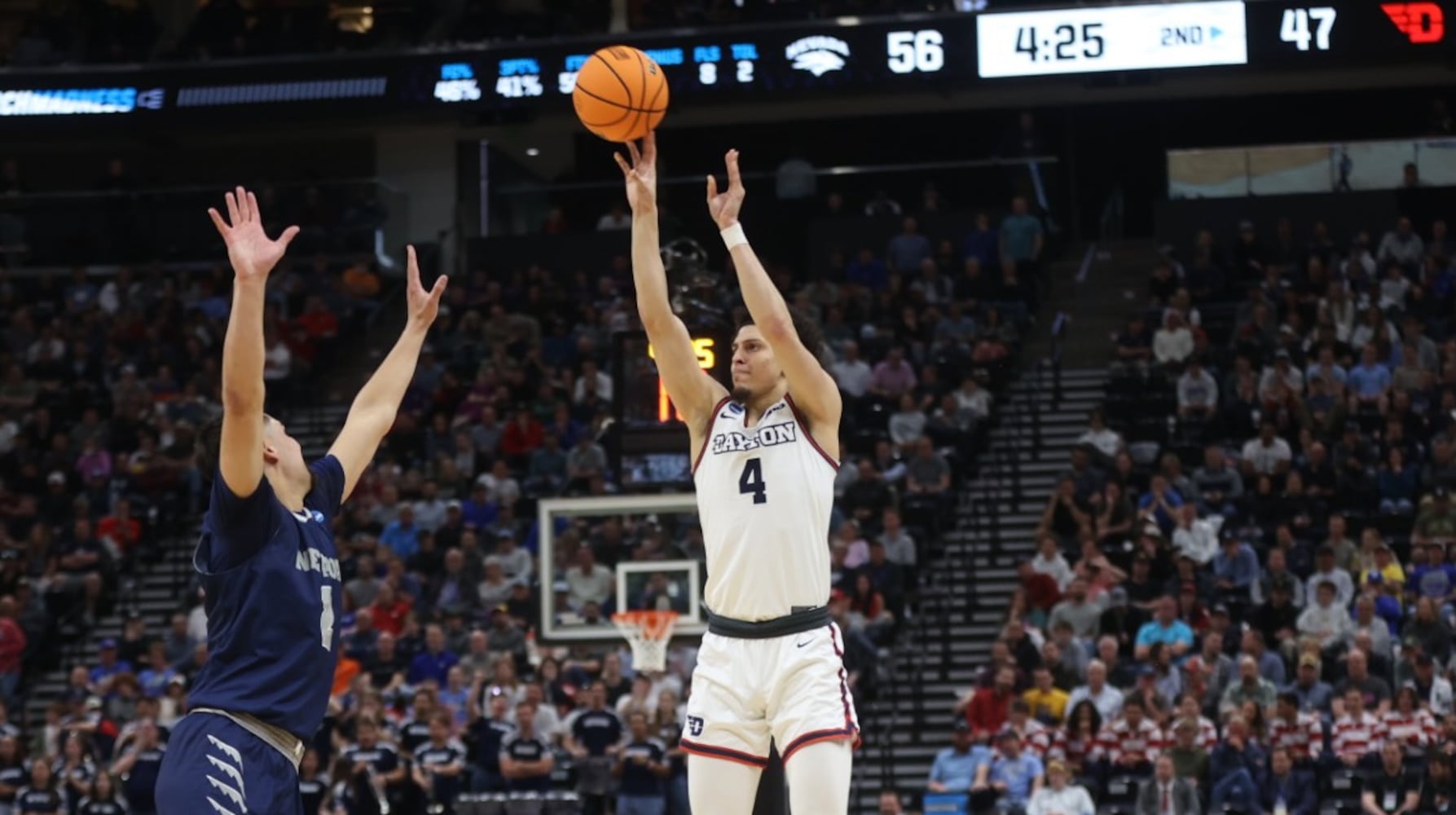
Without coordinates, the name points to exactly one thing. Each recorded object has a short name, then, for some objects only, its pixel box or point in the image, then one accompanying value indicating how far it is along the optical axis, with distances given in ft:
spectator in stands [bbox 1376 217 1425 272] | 84.02
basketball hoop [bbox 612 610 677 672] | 61.62
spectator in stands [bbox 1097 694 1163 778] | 58.75
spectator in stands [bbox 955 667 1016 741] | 62.85
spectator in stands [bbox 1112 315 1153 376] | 81.51
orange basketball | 30.91
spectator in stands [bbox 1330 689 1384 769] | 57.31
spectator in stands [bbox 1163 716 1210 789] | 57.93
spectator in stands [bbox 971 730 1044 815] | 58.18
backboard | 62.28
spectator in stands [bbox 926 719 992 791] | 60.23
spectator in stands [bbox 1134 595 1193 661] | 63.77
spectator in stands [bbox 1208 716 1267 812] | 56.85
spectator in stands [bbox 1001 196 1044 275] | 89.10
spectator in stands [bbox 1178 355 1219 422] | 77.61
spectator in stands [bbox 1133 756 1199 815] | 56.44
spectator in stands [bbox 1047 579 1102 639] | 66.39
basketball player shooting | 25.44
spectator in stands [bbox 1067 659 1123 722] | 61.05
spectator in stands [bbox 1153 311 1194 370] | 80.38
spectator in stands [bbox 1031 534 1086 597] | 69.62
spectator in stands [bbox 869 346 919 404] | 80.53
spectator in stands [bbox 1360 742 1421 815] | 55.93
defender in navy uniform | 20.45
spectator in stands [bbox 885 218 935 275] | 88.94
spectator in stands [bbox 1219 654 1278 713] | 60.03
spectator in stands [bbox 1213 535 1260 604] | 67.46
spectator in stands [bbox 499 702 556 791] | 61.52
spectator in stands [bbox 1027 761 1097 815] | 56.65
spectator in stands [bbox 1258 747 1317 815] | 56.44
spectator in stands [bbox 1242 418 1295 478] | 73.51
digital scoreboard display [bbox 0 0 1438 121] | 79.82
